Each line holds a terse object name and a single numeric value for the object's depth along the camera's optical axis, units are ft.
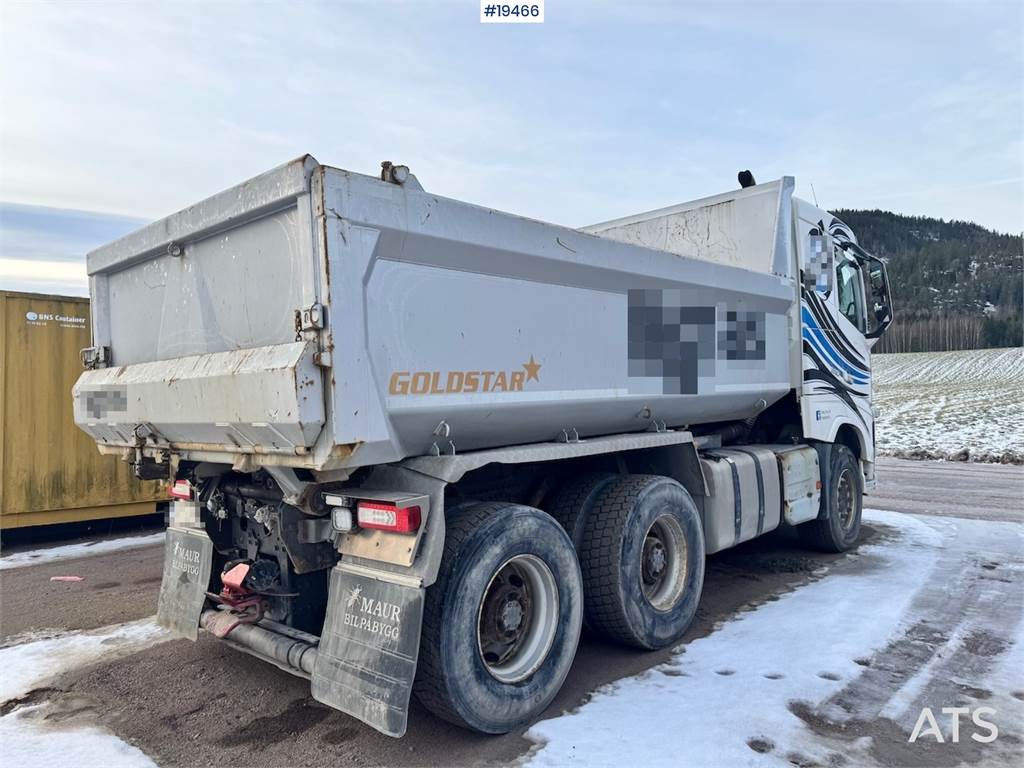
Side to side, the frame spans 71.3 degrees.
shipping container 25.44
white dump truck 10.41
